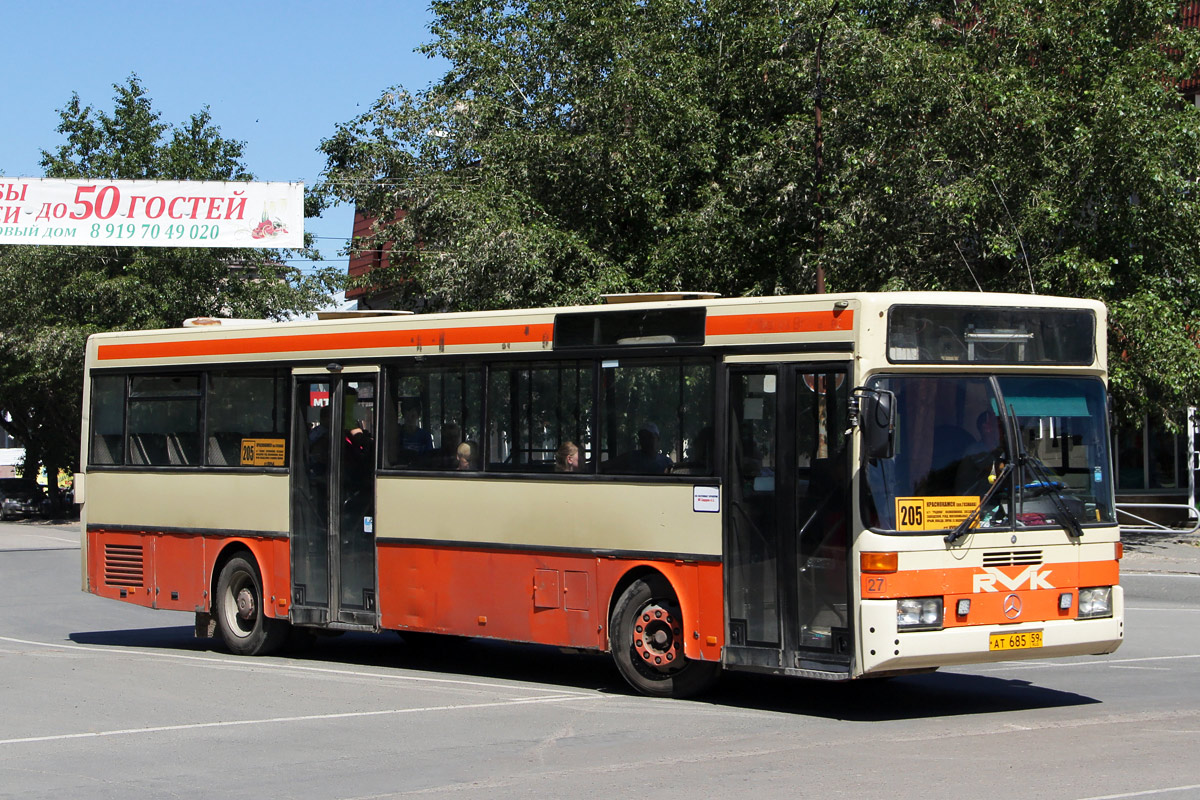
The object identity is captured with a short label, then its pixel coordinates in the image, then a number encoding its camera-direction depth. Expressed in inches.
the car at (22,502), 2196.1
